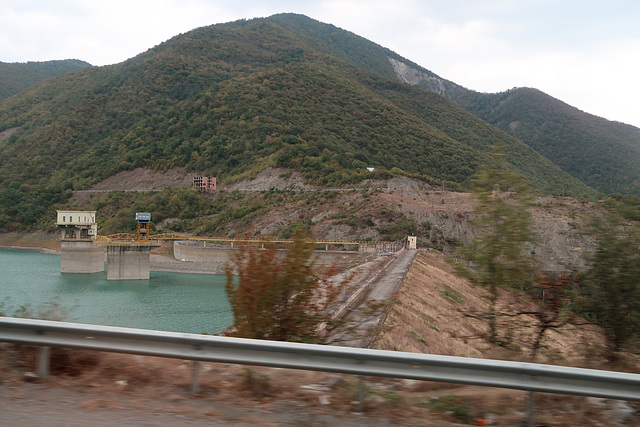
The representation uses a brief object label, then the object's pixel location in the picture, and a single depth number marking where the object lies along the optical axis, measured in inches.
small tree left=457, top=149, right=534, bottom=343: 245.4
